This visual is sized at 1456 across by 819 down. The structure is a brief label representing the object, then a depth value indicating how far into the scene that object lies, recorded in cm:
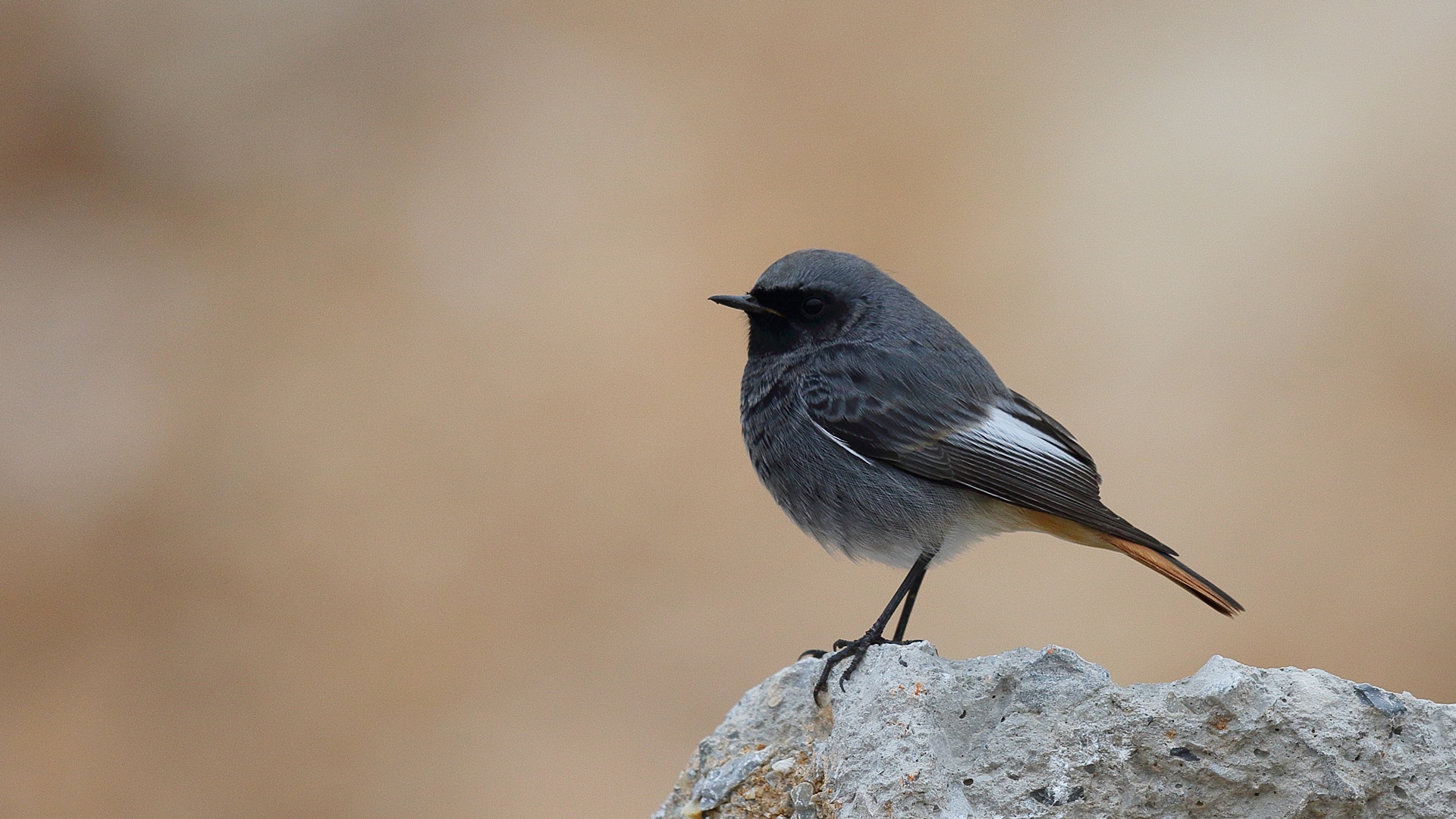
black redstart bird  811
